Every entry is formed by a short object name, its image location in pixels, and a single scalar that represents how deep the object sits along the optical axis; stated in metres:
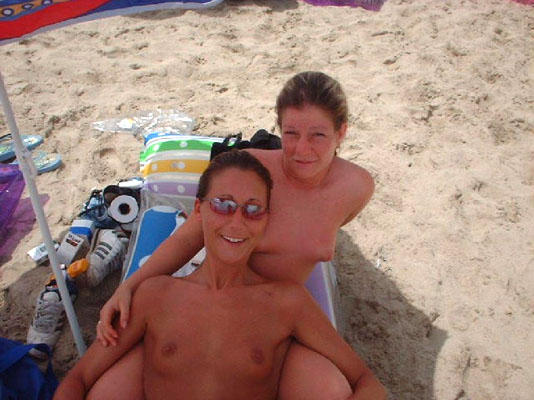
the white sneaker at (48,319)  2.37
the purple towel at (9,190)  3.04
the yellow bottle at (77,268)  2.56
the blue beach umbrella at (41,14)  1.54
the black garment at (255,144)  2.69
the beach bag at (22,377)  1.98
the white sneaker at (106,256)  2.59
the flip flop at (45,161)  3.48
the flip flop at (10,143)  3.55
